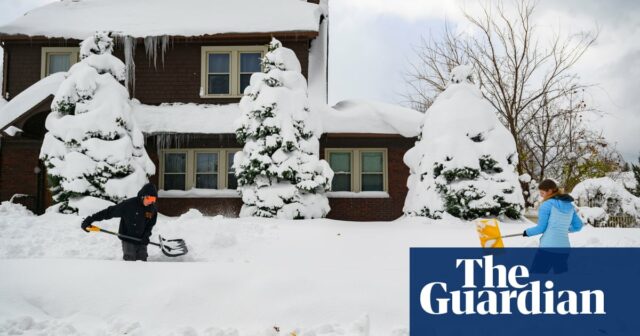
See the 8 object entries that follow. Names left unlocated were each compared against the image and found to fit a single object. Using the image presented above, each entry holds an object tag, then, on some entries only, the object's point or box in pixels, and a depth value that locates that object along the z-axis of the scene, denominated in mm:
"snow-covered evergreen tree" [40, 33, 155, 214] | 12383
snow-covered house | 15852
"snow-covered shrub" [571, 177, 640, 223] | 16234
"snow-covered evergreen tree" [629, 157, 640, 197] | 23722
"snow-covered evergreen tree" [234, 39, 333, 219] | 12562
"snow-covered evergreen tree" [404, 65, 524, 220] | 11781
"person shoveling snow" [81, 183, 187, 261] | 7816
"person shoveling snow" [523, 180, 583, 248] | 5930
